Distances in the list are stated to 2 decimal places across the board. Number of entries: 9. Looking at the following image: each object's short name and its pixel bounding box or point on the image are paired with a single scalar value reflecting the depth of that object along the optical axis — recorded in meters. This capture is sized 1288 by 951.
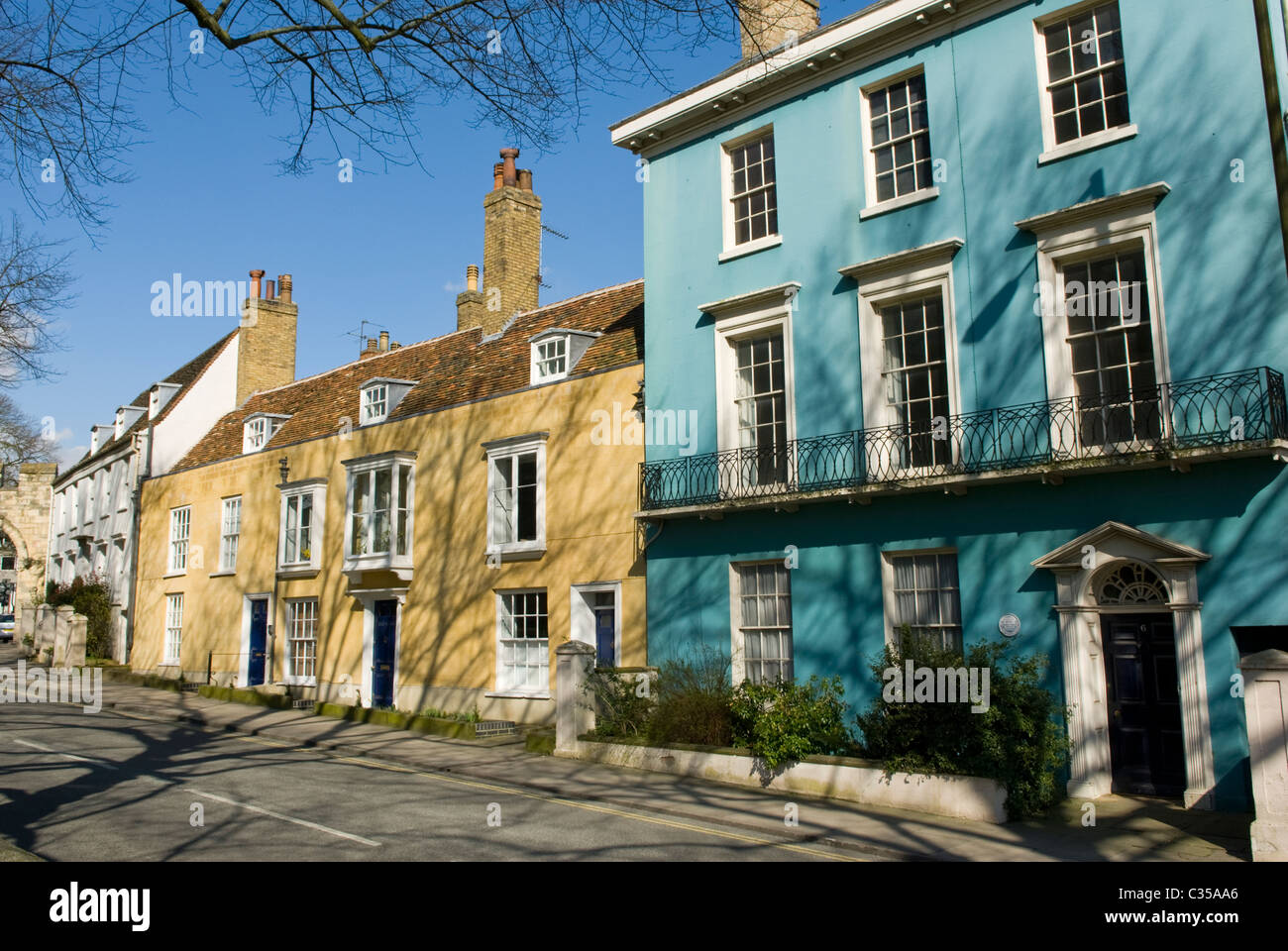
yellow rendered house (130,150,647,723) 19.27
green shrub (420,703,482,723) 20.31
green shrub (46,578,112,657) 34.22
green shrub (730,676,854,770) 13.14
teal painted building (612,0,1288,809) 11.78
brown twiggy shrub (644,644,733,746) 14.49
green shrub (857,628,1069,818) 11.40
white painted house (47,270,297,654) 33.62
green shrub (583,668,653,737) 15.88
